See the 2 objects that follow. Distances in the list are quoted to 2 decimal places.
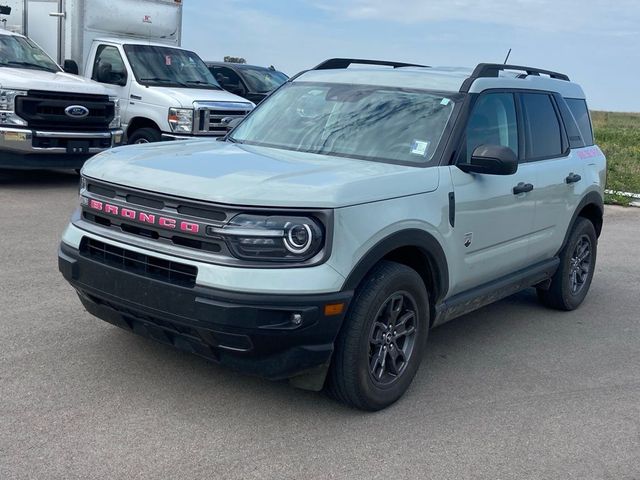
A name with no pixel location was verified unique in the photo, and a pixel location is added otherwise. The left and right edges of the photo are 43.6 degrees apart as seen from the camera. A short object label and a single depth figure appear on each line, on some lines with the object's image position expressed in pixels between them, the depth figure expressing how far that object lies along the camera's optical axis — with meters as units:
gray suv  3.84
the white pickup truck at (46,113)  10.49
